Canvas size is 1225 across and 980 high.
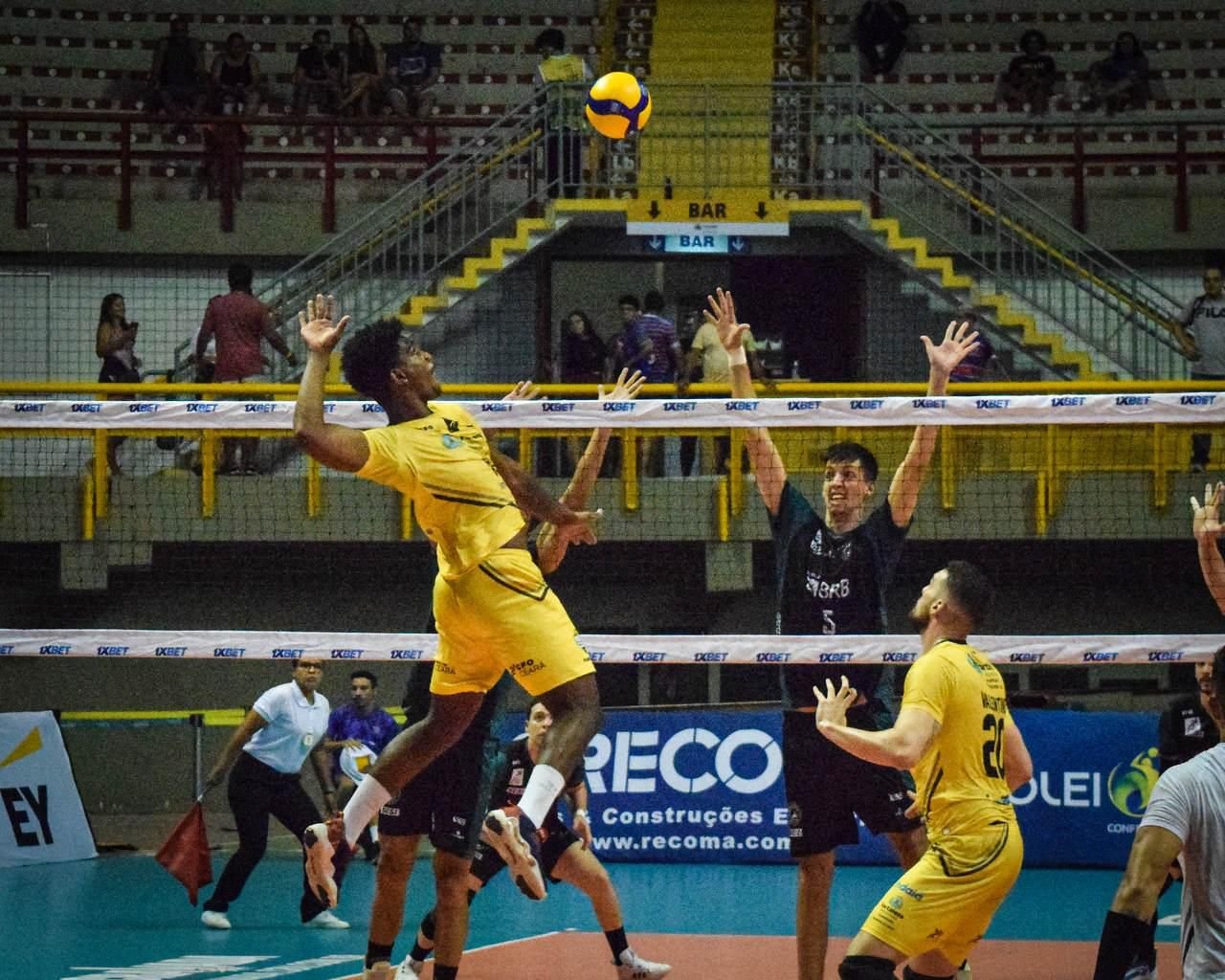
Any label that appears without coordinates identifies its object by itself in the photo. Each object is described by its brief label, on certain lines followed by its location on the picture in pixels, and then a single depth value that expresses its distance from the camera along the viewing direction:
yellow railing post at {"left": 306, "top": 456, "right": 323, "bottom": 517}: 17.62
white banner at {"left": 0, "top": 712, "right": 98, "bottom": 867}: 15.40
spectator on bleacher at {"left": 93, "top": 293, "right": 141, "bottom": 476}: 19.17
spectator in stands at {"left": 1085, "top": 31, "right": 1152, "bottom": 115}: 24.16
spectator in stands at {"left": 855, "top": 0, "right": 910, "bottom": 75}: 24.81
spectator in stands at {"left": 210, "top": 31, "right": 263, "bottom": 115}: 23.89
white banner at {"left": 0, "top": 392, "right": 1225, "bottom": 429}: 10.11
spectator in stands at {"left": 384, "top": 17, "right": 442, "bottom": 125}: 23.69
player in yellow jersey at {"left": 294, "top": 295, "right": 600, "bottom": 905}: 7.23
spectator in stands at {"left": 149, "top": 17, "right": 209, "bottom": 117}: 23.67
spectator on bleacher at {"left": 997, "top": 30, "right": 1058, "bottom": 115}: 24.25
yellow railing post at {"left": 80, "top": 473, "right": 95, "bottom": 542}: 17.88
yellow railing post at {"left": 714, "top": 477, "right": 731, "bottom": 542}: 17.74
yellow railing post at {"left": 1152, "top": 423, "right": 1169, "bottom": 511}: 17.48
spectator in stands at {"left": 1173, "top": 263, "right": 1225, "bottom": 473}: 18.86
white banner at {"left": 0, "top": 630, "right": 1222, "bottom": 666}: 10.52
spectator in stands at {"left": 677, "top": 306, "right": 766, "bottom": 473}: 18.32
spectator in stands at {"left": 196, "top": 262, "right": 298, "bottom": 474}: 18.50
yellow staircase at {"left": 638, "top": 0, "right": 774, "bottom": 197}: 21.41
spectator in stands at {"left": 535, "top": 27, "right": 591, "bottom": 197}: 20.88
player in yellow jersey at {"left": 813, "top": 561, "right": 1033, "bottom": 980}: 6.42
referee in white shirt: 12.22
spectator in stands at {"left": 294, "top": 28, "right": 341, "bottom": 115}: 23.72
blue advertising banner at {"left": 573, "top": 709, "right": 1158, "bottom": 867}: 14.91
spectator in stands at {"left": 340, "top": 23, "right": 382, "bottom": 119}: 23.54
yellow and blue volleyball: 16.30
